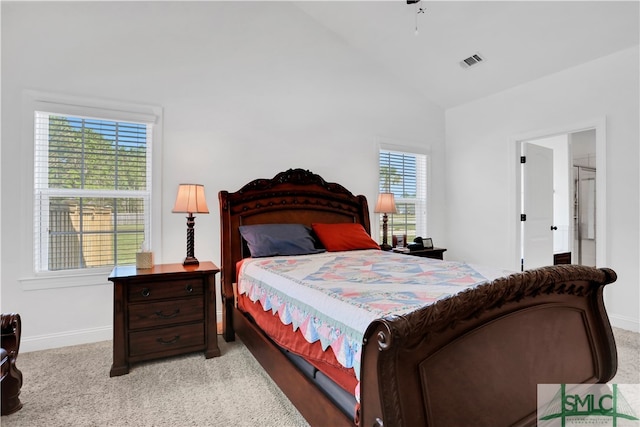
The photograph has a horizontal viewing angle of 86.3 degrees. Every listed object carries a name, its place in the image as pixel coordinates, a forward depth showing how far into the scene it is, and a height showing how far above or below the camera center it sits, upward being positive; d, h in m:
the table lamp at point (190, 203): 2.85 +0.11
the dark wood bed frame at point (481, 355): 1.01 -0.52
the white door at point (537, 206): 4.27 +0.13
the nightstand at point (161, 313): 2.38 -0.72
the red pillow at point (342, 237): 3.33 -0.21
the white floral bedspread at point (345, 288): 1.34 -0.36
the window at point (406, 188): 4.58 +0.39
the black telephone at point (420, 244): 4.22 -0.36
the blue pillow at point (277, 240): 3.00 -0.22
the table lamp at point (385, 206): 4.02 +0.12
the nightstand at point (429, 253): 4.05 -0.45
